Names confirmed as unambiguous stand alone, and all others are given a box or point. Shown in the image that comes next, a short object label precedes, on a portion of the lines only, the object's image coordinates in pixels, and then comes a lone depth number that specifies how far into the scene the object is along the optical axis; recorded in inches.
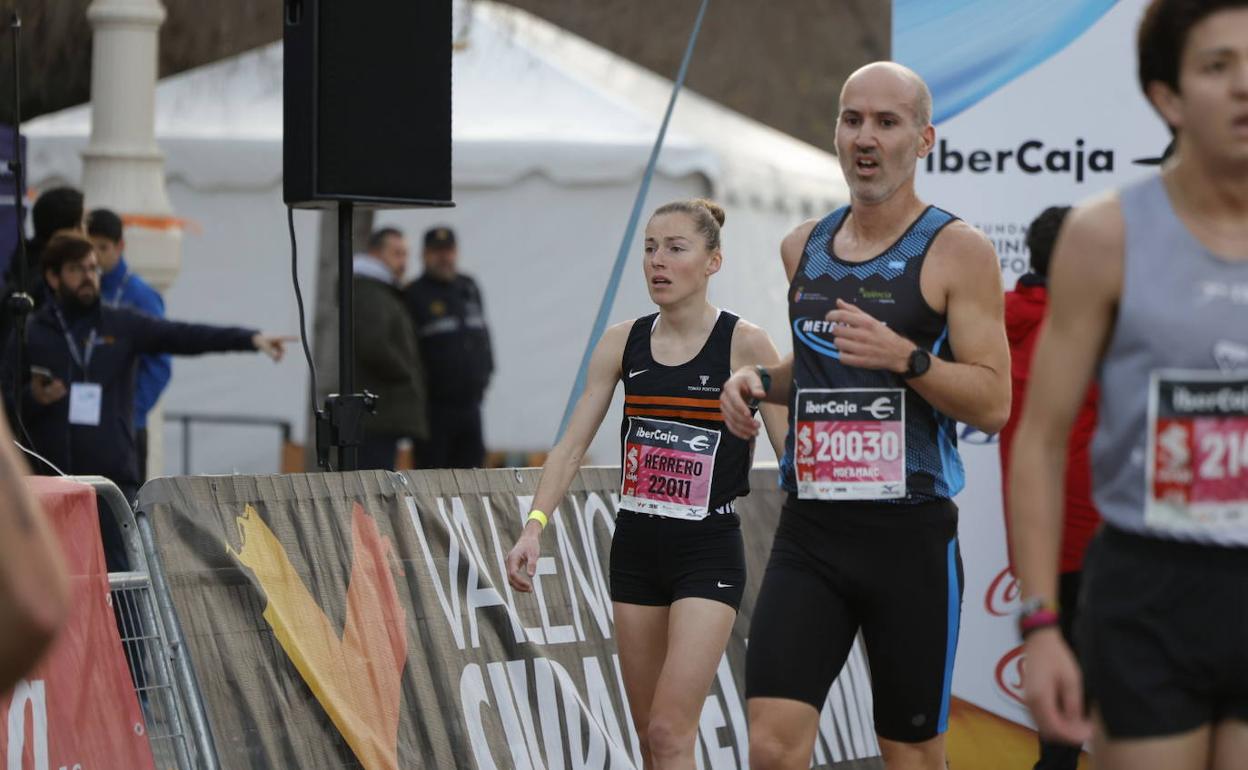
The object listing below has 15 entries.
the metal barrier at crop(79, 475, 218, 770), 427.2
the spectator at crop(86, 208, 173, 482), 722.8
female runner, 445.7
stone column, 954.7
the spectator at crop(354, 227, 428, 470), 920.9
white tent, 1218.6
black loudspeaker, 522.3
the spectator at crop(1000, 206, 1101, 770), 541.3
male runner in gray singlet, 241.1
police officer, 989.2
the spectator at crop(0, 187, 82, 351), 722.2
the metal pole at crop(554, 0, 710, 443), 588.4
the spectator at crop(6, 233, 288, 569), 650.2
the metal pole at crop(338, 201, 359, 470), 522.3
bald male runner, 371.6
